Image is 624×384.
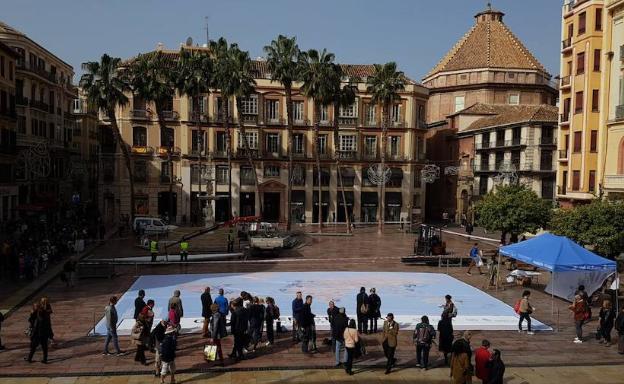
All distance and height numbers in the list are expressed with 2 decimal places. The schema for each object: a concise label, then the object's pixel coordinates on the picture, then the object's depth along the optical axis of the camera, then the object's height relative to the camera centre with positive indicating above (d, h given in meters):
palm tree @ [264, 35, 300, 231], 51.69 +9.68
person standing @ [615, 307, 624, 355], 17.14 -4.60
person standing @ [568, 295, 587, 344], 18.17 -4.42
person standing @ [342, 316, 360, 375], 14.70 -4.31
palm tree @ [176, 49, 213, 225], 53.62 +8.61
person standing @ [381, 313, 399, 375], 14.86 -4.33
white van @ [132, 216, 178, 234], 44.75 -4.70
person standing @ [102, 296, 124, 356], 15.78 -4.37
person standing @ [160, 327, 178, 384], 13.77 -4.44
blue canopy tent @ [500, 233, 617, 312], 21.19 -3.30
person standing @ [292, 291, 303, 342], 16.75 -4.05
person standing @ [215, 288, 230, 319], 17.23 -4.08
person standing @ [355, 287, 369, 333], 18.16 -4.41
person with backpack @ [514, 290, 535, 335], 18.83 -4.50
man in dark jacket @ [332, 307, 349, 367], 15.15 -4.24
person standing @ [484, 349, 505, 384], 12.04 -4.14
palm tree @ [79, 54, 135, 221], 49.34 +7.03
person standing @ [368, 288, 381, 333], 18.55 -4.45
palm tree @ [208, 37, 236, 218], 52.19 +8.79
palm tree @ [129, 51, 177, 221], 52.84 +7.77
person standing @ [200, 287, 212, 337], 17.92 -4.36
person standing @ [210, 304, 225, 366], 15.43 -4.29
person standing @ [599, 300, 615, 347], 18.06 -4.59
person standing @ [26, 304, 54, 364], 15.19 -4.35
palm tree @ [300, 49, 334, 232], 51.47 +8.34
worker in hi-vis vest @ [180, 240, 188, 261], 32.22 -4.69
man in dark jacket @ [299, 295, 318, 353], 16.59 -4.47
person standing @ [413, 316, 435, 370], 15.04 -4.40
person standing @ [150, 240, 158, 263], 31.88 -4.65
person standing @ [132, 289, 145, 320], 16.77 -4.03
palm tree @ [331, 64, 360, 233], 52.41 +7.06
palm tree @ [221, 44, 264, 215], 52.09 +8.37
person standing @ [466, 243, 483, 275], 30.19 -4.62
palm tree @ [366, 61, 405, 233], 54.03 +7.95
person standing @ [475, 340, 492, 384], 12.71 -4.19
